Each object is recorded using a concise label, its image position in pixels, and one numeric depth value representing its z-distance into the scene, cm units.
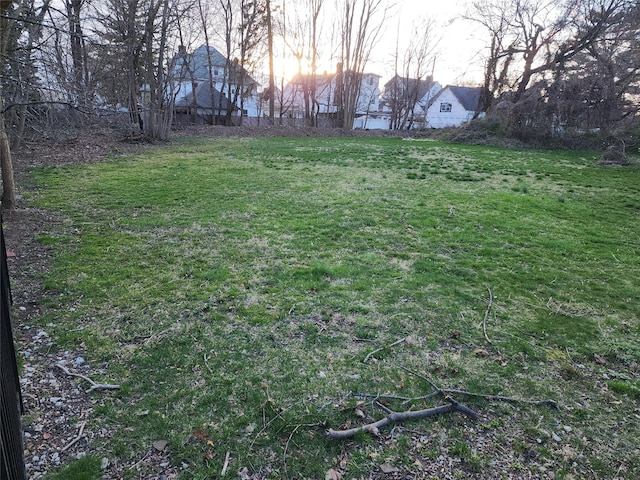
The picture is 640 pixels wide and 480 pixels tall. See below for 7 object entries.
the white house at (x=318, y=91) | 3194
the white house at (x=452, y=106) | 4378
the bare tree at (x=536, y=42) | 1991
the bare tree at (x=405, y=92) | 3575
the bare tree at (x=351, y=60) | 2923
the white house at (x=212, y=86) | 2794
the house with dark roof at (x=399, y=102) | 3628
